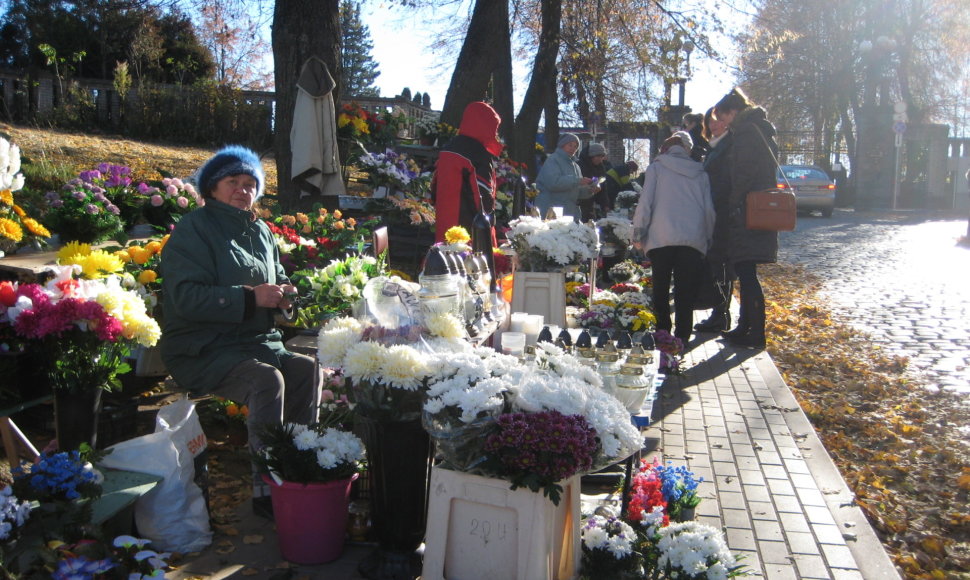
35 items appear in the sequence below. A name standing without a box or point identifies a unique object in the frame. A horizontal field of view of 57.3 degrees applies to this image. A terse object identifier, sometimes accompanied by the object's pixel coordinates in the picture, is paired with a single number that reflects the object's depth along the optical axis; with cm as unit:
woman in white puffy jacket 714
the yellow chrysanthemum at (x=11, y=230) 591
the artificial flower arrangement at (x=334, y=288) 507
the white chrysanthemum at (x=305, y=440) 357
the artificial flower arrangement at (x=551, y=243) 668
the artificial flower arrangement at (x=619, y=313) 732
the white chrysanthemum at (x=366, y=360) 326
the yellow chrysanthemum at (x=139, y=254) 553
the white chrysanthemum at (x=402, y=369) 324
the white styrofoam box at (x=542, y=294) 667
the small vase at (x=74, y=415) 380
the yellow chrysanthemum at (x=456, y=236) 524
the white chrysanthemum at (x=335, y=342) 350
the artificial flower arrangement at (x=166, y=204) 691
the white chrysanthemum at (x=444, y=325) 376
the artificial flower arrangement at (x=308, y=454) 357
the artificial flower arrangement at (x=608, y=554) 331
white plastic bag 360
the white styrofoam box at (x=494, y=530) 302
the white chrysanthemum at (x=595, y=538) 333
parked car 2705
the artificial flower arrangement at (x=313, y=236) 639
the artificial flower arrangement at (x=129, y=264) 432
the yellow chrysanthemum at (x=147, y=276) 540
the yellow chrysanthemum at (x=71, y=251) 447
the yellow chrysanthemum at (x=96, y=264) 429
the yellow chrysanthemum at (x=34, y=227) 630
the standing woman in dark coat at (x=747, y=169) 742
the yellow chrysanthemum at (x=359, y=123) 1003
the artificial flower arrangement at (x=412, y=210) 890
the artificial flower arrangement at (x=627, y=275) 1024
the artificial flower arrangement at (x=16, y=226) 567
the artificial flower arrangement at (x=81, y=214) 666
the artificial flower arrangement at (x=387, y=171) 948
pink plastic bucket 356
